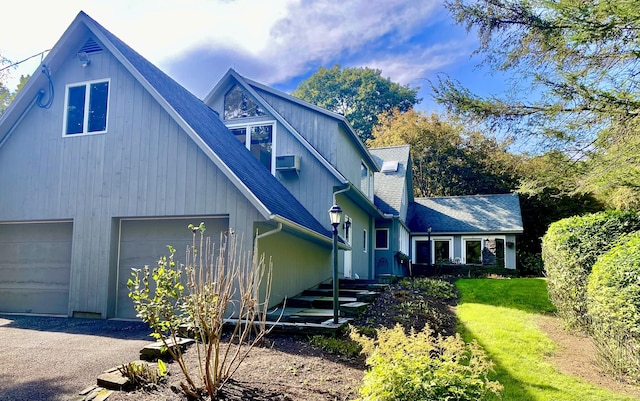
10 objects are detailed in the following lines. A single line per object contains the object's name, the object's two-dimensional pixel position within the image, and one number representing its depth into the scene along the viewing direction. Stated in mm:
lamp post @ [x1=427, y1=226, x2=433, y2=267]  19492
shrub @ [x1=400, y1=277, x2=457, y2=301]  11135
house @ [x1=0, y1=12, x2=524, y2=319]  8047
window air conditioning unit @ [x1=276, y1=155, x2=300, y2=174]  11398
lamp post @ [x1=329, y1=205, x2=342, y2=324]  6777
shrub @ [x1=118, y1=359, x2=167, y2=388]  4289
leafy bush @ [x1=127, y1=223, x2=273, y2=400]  4004
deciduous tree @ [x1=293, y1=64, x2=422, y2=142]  38188
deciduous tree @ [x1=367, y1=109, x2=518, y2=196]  27922
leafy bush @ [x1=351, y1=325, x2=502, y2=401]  3307
